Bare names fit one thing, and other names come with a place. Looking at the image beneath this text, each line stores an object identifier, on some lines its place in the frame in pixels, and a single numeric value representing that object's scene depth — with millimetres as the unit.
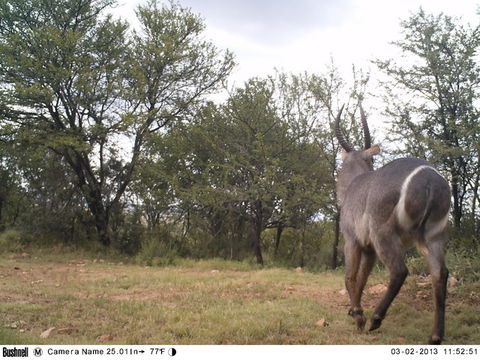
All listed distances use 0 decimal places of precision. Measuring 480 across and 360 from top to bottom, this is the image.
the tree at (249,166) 12367
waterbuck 3895
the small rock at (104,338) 4301
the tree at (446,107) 11516
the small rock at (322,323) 4844
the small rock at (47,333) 4383
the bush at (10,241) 13500
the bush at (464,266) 6324
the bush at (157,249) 12219
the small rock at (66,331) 4555
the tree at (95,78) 13047
